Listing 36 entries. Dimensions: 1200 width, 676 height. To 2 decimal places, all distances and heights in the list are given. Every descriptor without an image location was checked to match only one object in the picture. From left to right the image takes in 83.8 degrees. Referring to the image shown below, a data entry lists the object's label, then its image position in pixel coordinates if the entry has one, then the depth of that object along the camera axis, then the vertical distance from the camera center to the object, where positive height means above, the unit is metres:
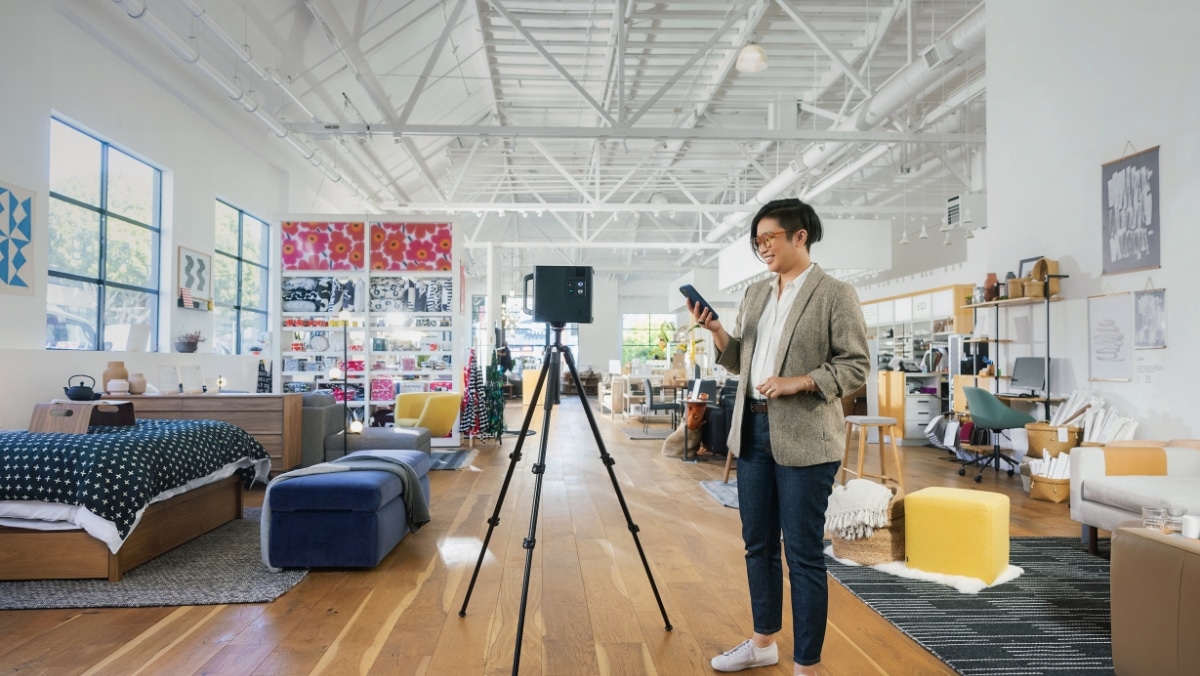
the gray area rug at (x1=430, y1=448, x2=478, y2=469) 7.17 -1.31
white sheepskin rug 3.27 -1.18
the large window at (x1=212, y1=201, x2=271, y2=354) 9.41 +0.96
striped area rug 2.47 -1.17
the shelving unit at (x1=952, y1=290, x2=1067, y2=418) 6.17 +0.03
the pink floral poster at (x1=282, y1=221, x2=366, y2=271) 8.58 +1.25
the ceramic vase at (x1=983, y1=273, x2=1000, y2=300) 6.64 +0.59
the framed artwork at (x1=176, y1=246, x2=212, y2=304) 8.12 +0.87
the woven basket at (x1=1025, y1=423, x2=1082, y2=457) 5.62 -0.79
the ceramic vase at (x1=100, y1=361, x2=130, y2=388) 5.86 -0.26
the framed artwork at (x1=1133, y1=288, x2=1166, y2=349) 4.90 +0.21
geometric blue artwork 5.24 +0.82
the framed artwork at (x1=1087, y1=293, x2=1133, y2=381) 5.27 +0.08
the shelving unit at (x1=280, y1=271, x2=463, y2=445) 8.52 +0.01
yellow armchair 7.61 -0.79
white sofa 3.54 -0.74
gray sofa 6.07 -0.87
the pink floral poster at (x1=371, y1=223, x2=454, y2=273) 8.70 +1.26
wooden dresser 5.87 -0.62
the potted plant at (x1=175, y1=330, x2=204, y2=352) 7.77 +0.02
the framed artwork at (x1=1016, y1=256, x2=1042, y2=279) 6.26 +0.75
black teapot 5.14 -0.39
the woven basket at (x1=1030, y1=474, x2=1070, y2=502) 5.45 -1.16
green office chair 6.42 -0.65
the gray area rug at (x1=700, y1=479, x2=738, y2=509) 5.35 -1.25
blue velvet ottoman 3.50 -0.95
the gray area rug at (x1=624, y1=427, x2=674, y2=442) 10.13 -1.40
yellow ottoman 3.33 -0.95
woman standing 2.05 -0.20
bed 3.27 -0.79
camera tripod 2.62 -0.33
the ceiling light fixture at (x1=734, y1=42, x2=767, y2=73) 7.03 +3.04
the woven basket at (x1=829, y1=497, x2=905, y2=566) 3.63 -1.08
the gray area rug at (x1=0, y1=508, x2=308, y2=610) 3.04 -1.18
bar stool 4.82 -0.58
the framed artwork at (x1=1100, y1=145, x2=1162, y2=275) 4.94 +1.03
